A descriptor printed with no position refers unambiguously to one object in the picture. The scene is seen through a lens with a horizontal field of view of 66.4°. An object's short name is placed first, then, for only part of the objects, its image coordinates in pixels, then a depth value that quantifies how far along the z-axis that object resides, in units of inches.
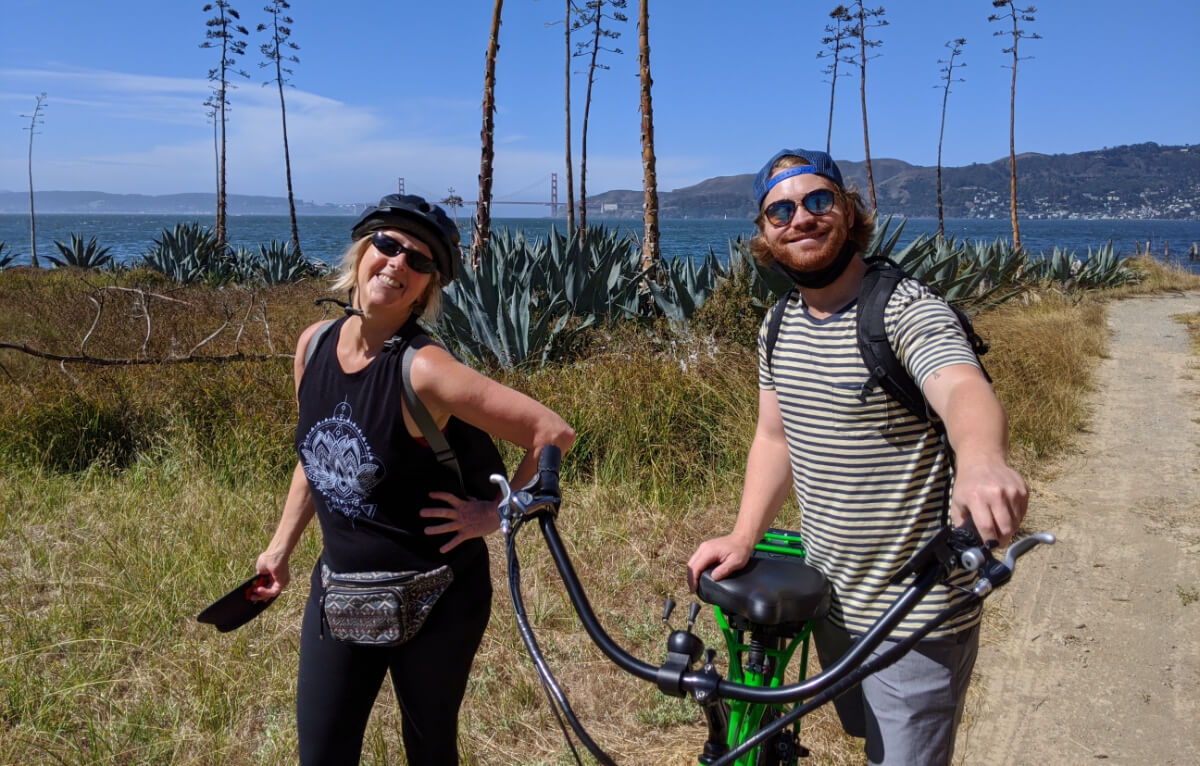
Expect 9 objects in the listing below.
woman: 81.4
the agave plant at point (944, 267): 343.0
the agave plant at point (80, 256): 848.9
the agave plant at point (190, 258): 740.6
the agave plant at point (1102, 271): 829.8
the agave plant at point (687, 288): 351.3
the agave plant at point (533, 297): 329.4
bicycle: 40.9
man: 70.5
